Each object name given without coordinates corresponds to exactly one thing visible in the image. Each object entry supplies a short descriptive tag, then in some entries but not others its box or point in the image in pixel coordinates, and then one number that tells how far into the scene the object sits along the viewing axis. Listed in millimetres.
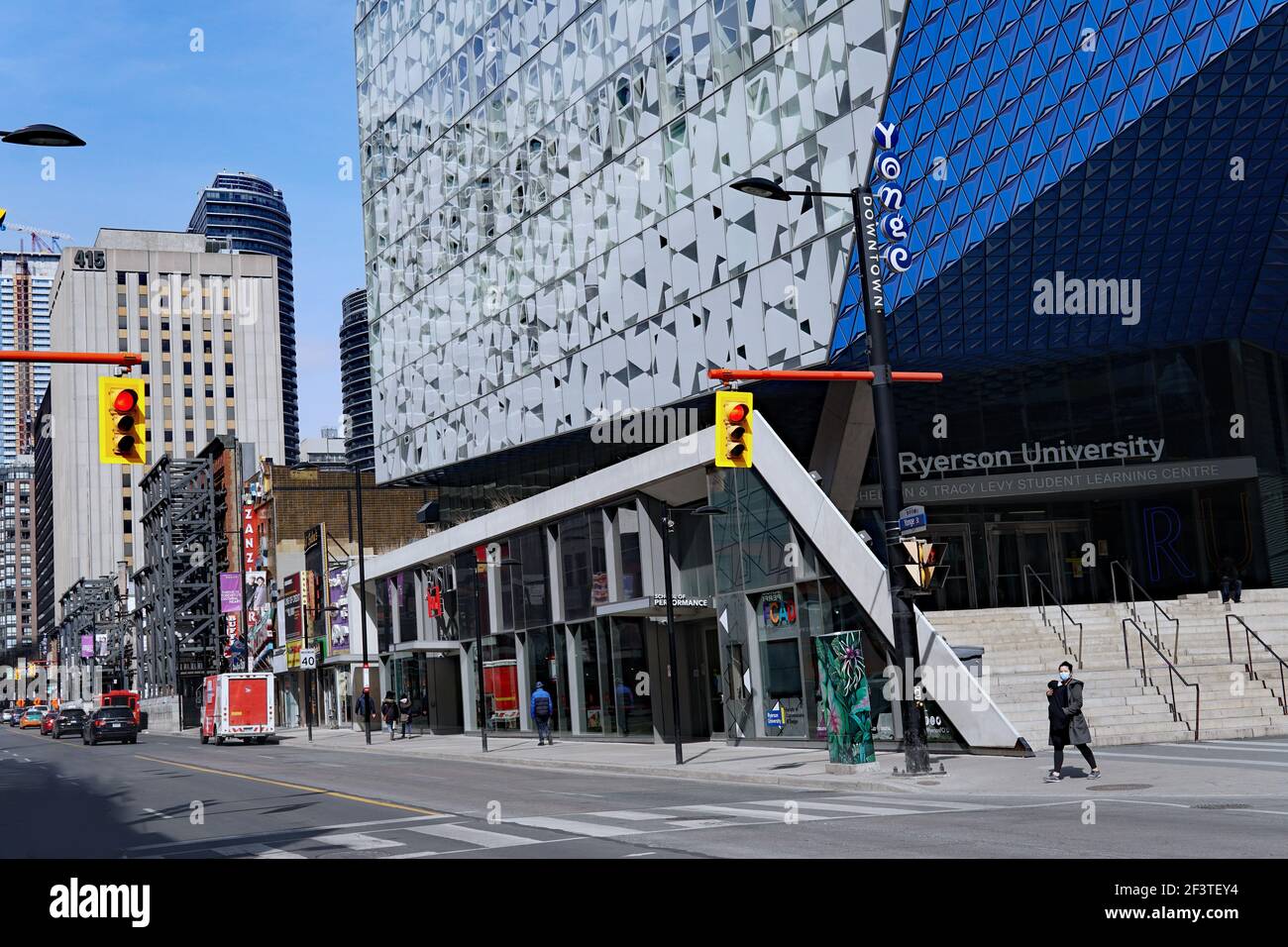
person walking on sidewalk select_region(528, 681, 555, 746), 40438
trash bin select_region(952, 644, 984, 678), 26375
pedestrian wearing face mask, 19625
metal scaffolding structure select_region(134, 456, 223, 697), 109438
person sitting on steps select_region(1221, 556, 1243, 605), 37969
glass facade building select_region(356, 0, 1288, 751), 31547
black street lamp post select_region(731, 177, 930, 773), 21422
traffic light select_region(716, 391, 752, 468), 19688
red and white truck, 56312
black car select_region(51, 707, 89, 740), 76750
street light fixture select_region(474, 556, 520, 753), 40409
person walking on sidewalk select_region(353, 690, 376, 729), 49494
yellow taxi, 103250
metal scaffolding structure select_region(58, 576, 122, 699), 151250
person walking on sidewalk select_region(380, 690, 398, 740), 52906
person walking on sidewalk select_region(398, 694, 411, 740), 53716
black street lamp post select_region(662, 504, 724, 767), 28984
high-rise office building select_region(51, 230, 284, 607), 172125
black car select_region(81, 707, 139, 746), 62844
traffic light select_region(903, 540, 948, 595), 21234
